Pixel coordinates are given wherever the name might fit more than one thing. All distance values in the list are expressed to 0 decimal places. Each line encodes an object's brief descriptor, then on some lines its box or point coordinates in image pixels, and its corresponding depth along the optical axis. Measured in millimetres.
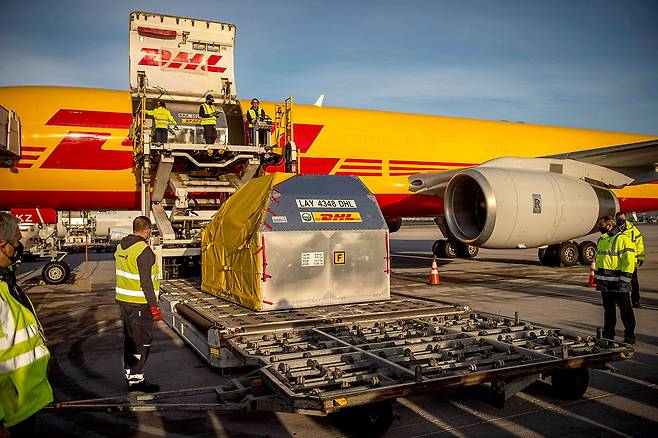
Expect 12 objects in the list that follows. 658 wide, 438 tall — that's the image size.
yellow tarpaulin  6637
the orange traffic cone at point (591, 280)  12430
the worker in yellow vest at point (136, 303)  5383
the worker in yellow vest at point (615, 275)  7105
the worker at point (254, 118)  11469
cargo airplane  11594
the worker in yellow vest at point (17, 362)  2520
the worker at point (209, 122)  10812
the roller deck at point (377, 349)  3996
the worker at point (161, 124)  10133
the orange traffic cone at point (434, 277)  13078
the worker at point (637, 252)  9531
